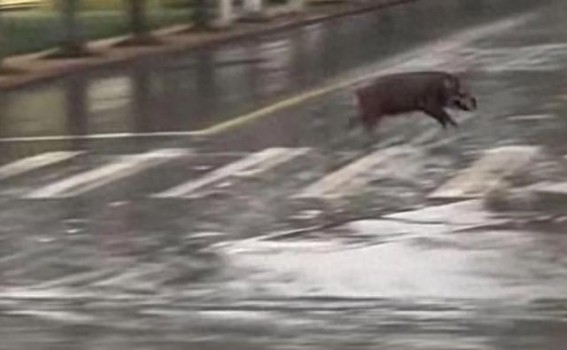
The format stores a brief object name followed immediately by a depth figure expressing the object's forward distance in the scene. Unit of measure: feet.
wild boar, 57.36
